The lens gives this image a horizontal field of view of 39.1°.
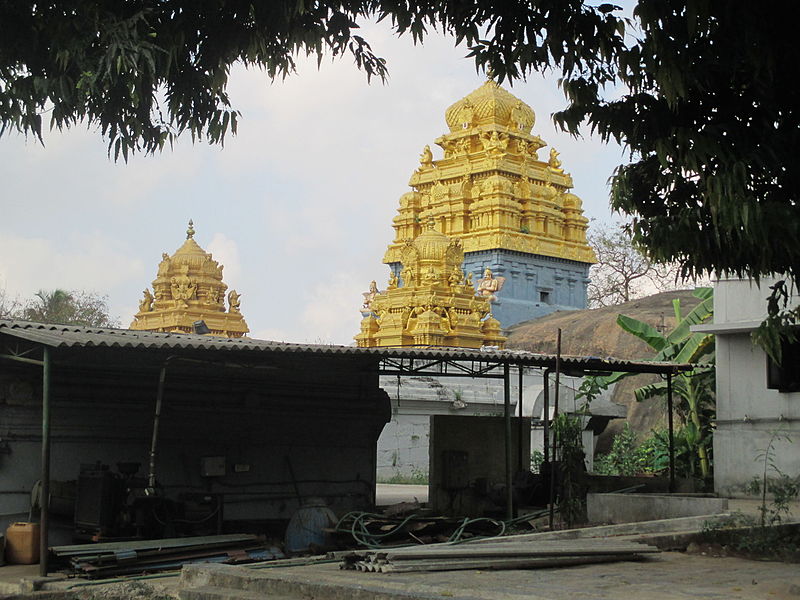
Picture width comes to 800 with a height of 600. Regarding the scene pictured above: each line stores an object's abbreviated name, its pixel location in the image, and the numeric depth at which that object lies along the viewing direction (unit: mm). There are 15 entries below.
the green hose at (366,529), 12539
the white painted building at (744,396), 16453
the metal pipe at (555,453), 14067
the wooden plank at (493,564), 8383
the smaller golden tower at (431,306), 36312
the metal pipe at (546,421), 16895
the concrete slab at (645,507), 13727
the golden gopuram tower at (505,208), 42906
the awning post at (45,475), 10922
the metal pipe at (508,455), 14625
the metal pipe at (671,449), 16641
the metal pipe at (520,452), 18188
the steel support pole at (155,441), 11750
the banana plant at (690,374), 19891
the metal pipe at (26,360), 11262
